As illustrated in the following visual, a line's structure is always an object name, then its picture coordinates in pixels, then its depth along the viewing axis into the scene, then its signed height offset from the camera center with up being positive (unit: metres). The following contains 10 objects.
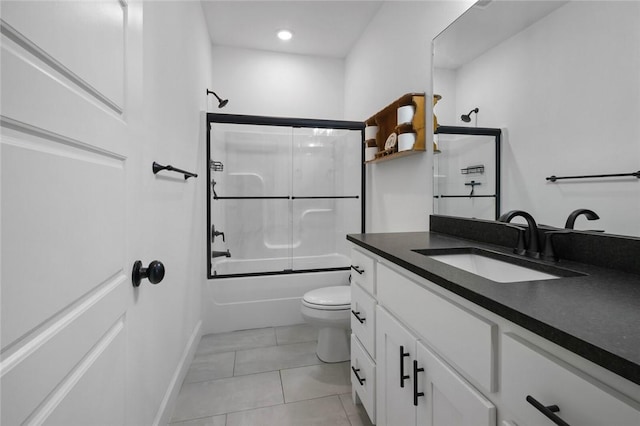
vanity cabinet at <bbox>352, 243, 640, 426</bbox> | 0.47 -0.34
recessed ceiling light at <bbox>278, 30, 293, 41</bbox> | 2.79 +1.65
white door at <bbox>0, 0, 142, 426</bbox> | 0.42 -0.01
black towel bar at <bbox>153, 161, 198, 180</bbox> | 1.31 +0.18
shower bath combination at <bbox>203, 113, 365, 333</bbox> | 2.60 -0.03
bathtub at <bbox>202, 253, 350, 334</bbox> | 2.55 -0.76
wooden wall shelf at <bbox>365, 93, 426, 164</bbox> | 1.85 +0.61
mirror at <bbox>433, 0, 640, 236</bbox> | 0.91 +0.41
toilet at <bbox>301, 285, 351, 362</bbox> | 1.99 -0.74
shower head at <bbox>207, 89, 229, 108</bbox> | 2.68 +0.95
